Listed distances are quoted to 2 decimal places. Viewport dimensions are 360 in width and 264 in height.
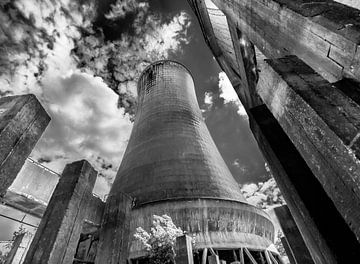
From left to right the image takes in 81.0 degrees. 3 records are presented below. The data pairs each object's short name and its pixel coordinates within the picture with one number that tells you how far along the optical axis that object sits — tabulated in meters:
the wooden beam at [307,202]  1.17
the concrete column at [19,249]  9.25
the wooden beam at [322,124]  0.79
